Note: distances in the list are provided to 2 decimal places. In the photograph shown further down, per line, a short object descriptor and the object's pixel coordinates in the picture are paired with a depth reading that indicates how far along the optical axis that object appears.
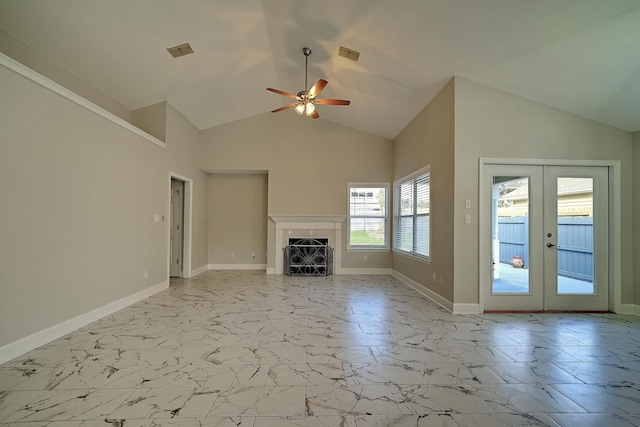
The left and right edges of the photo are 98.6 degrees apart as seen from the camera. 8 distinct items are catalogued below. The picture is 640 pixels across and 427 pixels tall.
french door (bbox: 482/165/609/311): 3.70
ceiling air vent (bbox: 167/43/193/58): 3.70
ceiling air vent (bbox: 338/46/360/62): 3.70
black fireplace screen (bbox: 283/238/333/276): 6.32
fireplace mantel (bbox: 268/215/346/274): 6.40
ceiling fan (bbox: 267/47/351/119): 3.63
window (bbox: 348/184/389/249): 6.50
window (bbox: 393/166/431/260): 4.66
